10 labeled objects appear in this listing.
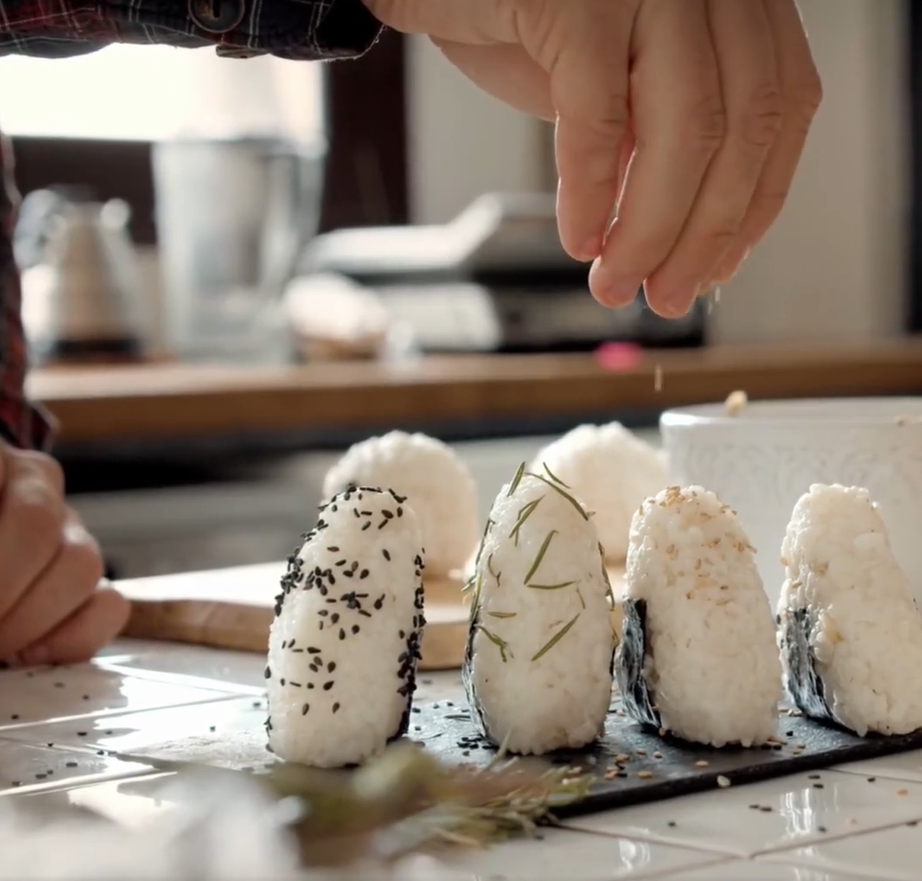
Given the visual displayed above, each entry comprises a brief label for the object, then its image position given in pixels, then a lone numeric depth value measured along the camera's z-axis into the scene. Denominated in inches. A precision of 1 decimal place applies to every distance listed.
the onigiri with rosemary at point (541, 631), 25.3
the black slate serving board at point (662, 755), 23.8
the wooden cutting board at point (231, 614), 32.1
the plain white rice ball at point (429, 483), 36.8
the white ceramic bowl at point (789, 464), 30.6
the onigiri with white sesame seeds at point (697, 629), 25.4
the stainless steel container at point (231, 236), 114.3
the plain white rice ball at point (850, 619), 26.0
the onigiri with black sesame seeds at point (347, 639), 24.9
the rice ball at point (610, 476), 37.2
